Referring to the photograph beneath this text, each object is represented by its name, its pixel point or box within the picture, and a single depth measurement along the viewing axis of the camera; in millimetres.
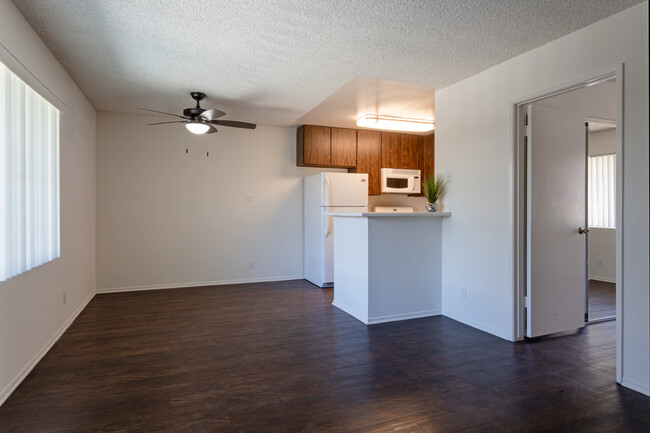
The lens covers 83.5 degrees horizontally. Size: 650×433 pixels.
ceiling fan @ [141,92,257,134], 3826
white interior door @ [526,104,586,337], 3145
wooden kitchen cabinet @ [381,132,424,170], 6184
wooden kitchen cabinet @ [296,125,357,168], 5664
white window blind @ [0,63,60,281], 2174
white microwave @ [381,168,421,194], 6066
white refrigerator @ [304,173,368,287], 5320
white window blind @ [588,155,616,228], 5773
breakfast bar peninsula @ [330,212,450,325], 3596
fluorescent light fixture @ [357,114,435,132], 5302
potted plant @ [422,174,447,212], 3891
